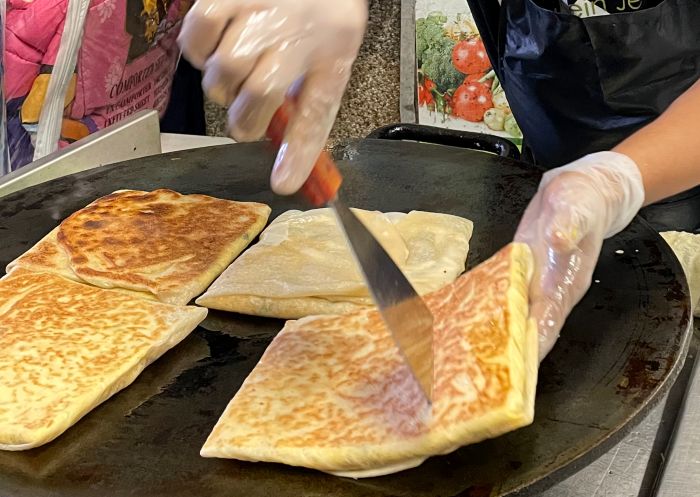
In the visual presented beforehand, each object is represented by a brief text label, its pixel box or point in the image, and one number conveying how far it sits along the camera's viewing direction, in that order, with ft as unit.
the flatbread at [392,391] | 3.91
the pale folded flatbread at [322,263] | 5.79
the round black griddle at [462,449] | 4.09
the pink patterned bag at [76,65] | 10.09
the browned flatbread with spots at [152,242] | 6.15
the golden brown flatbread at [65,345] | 4.58
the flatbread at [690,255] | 6.29
